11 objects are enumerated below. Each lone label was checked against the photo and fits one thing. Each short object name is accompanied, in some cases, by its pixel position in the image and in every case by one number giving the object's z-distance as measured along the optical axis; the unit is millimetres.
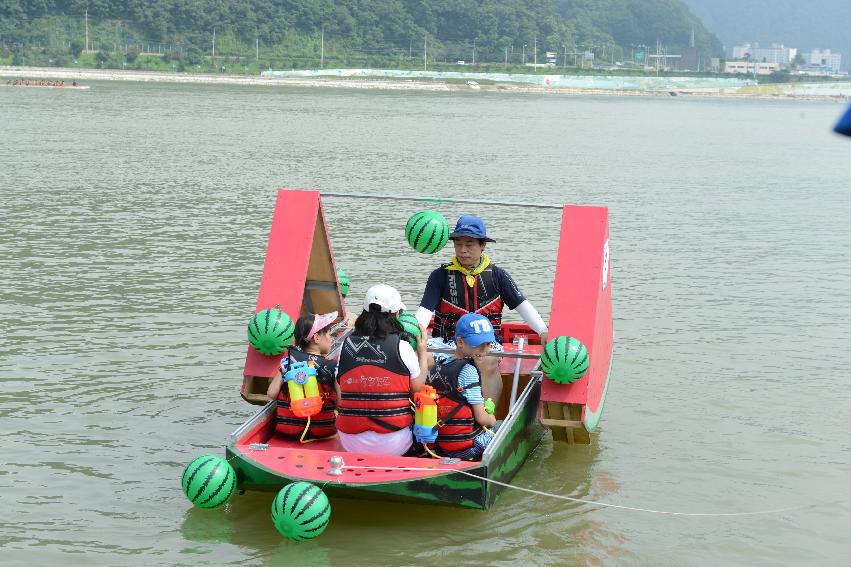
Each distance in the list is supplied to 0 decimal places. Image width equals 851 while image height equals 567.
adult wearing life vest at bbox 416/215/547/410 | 10273
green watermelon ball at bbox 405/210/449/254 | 10773
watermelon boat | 7898
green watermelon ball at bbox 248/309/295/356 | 9609
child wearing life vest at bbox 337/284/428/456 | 8078
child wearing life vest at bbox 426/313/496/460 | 8328
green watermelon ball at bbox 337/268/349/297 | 12484
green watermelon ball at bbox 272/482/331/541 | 7660
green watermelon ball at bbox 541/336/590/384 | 9320
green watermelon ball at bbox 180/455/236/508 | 8070
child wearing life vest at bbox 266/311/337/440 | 8609
